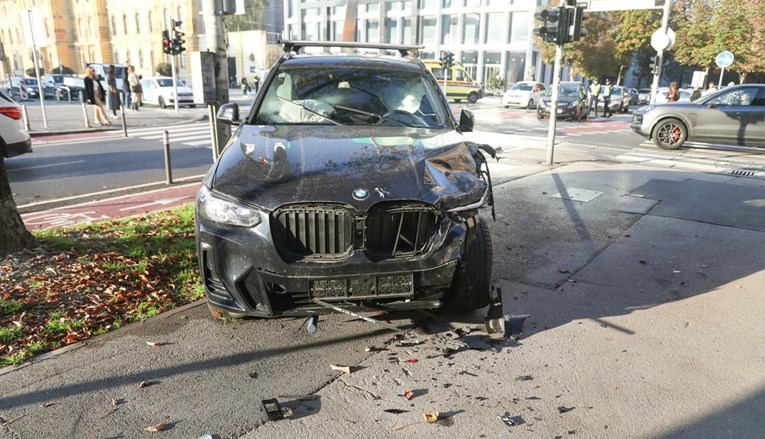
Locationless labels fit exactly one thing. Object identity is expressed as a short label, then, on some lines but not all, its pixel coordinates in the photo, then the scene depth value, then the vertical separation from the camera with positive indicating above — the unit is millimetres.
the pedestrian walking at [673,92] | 21836 -1055
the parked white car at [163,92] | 27844 -1769
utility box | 7242 -234
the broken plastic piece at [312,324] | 3969 -1864
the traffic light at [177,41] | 26825 +740
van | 36812 -1493
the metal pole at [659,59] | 24962 +295
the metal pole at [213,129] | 7663 -979
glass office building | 53625 +3457
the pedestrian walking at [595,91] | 28333 -1379
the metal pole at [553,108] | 11109 -897
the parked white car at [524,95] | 32406 -1815
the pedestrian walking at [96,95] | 18891 -1312
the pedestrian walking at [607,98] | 27956 -1657
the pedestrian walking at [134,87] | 25484 -1379
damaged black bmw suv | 3244 -983
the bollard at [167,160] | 9038 -1688
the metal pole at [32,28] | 15716 +727
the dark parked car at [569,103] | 24266 -1694
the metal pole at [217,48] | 7348 +122
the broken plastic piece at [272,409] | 2976 -1847
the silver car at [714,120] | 13430 -1305
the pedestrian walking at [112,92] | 21347 -1385
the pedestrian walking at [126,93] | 27234 -1799
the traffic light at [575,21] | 11070 +834
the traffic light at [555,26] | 11086 +739
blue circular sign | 24361 +315
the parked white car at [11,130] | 10055 -1359
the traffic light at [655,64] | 27928 +57
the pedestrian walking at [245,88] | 41769 -2211
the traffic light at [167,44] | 27133 +599
